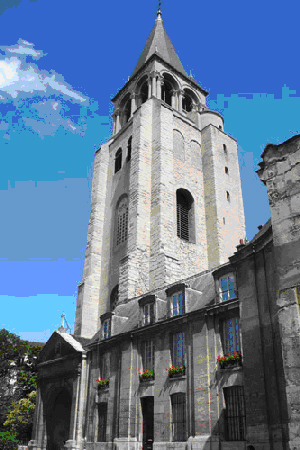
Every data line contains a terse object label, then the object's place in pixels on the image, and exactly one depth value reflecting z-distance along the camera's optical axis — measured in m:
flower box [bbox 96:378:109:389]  19.83
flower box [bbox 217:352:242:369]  14.23
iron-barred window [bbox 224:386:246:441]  13.49
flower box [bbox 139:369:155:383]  17.45
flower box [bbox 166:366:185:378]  16.11
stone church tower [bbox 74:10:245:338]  29.66
